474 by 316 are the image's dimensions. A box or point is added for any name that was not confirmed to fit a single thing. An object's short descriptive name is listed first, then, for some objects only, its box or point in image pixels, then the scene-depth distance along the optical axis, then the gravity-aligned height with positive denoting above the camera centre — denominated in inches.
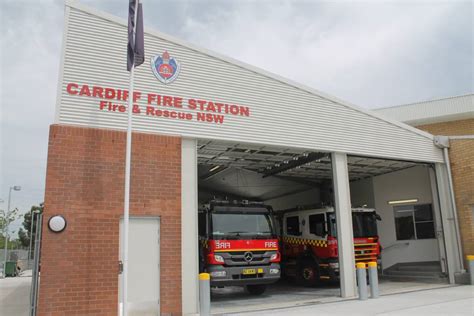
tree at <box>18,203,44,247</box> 2393.5 +86.8
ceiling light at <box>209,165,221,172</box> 608.4 +101.3
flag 346.3 +161.0
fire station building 350.0 +97.3
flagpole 317.7 +40.5
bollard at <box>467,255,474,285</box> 528.4 -38.7
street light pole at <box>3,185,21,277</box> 1062.4 +87.3
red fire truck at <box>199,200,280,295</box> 446.6 -3.7
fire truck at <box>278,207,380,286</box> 554.9 -6.7
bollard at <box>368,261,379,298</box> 450.6 -45.7
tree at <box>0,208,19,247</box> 1447.8 +93.4
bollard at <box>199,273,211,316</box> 346.3 -42.0
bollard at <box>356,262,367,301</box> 440.5 -44.4
